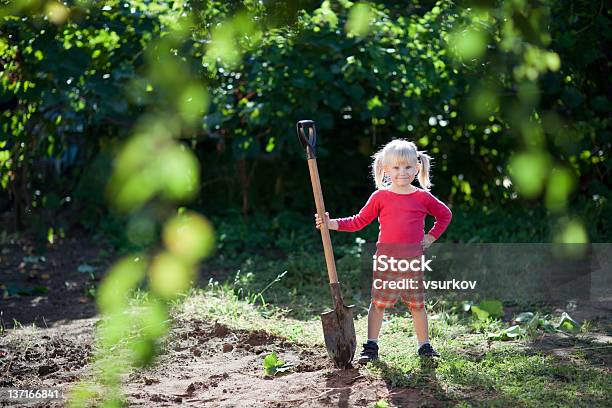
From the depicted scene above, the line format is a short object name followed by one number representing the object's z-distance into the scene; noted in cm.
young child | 745
